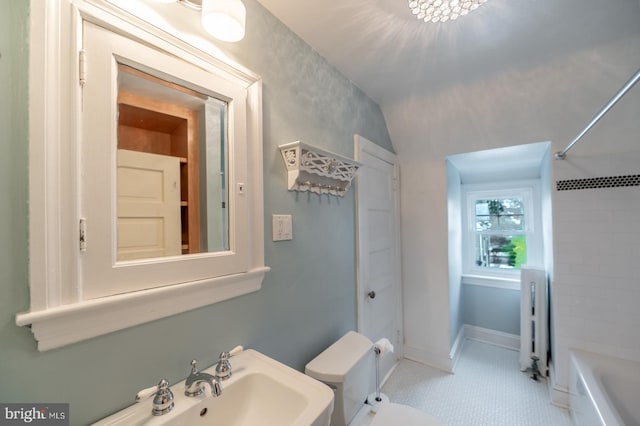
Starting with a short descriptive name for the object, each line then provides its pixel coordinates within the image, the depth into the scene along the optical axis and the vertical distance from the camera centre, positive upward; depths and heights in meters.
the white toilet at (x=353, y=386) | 1.22 -0.84
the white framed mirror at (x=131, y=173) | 0.66 +0.15
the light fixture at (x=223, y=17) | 0.85 +0.67
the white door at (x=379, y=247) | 1.92 -0.26
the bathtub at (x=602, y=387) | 1.38 -0.99
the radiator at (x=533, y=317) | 2.23 -0.89
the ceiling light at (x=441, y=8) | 1.14 +0.93
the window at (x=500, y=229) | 2.84 -0.17
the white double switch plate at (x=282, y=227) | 1.25 -0.04
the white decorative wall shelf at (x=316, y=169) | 1.29 +0.26
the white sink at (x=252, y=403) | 0.74 -0.57
